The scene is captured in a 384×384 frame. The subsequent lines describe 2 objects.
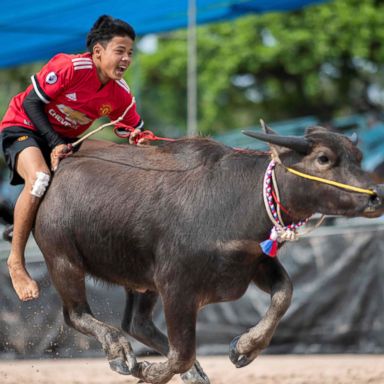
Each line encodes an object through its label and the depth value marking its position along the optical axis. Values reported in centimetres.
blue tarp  1146
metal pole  1136
